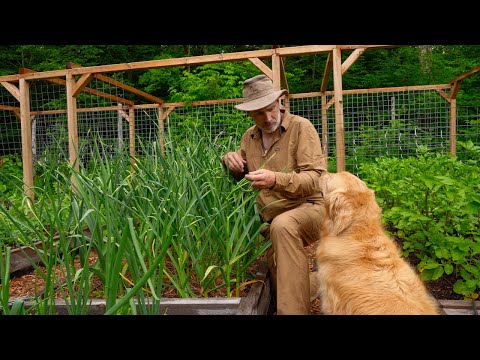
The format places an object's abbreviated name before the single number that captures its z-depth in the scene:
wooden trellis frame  4.34
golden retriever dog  1.57
